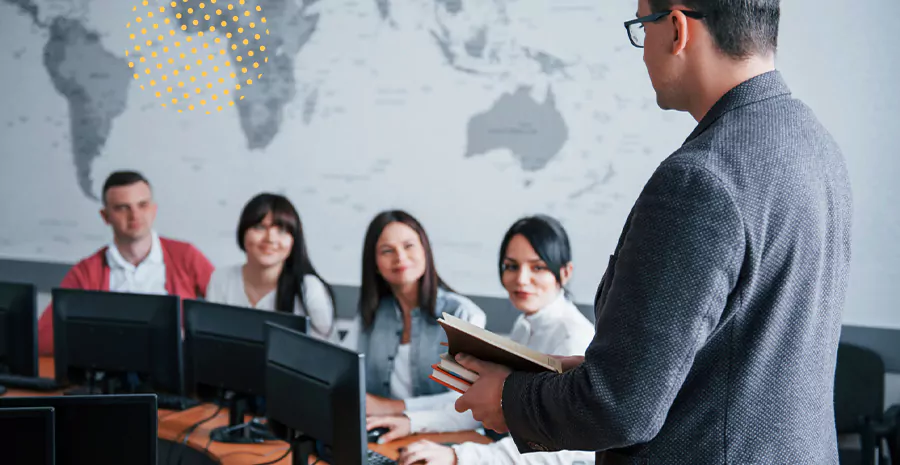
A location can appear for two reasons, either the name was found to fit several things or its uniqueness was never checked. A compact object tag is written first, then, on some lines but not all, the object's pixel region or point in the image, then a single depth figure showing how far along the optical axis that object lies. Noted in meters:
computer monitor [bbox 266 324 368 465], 1.88
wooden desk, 2.34
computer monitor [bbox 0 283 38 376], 2.74
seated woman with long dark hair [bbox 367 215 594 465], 2.49
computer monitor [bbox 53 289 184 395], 2.61
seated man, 3.57
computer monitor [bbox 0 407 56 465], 1.39
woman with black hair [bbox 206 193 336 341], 3.14
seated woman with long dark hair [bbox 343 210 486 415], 2.86
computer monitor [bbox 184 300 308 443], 2.38
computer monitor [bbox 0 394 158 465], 1.52
